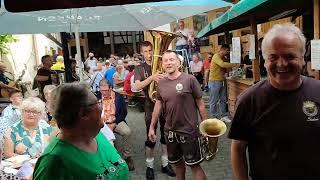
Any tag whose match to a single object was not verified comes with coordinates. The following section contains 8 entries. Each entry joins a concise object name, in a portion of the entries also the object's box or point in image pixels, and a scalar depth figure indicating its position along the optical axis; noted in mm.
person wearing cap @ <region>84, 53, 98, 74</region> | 12603
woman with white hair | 3178
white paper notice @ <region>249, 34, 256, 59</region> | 5211
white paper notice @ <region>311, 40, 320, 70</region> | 2882
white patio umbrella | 4208
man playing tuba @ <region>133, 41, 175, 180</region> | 4061
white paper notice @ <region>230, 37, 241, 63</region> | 5989
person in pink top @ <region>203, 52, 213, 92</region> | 10549
